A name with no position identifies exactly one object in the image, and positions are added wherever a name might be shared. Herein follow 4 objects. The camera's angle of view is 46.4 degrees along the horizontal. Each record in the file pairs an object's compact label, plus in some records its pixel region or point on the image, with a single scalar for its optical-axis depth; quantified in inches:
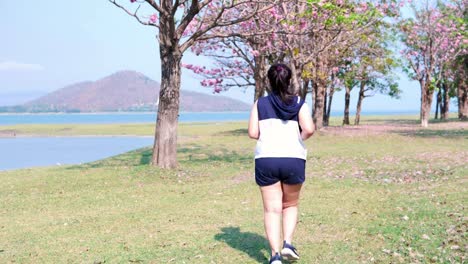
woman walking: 270.5
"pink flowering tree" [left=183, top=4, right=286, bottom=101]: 1249.2
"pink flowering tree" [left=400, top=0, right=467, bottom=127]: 1786.3
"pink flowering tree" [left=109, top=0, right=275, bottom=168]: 731.7
